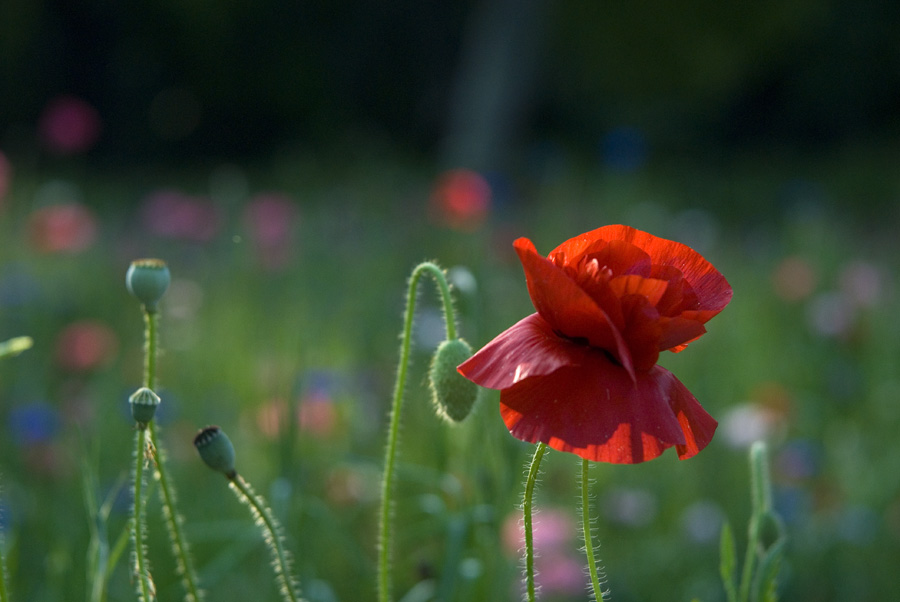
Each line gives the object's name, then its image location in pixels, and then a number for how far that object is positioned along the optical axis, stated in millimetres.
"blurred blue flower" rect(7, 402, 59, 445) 1895
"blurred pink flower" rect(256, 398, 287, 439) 1674
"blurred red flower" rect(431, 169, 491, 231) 3047
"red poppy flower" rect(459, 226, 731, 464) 575
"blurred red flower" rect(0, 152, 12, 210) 2910
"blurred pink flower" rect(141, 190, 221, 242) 3508
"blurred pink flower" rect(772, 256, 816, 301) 3104
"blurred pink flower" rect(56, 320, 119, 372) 2389
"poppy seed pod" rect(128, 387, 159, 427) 595
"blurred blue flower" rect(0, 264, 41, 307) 2738
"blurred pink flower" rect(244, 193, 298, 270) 3209
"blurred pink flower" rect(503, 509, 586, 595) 1592
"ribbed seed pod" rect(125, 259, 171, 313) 672
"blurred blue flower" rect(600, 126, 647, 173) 5125
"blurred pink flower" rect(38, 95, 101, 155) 3801
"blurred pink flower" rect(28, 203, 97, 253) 2844
